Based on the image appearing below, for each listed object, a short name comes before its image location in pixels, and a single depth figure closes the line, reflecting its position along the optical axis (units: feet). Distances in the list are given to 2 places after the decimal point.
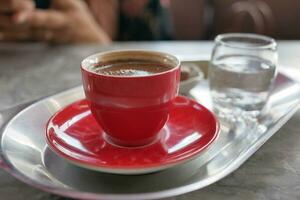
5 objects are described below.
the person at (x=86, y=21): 3.17
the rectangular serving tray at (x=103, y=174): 1.37
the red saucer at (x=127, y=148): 1.43
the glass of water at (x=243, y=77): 2.01
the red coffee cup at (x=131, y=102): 1.50
